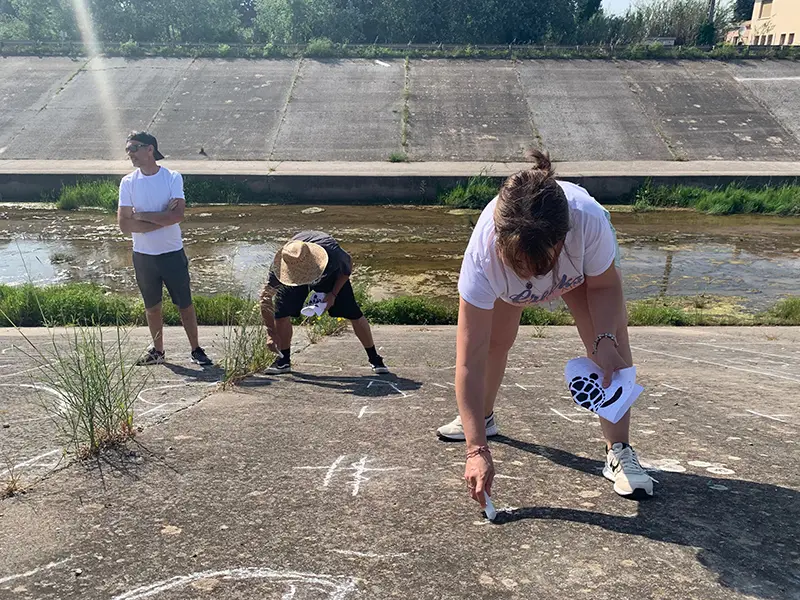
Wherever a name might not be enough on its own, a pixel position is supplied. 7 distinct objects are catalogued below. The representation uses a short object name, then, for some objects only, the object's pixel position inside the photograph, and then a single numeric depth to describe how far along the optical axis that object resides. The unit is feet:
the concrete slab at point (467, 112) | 77.71
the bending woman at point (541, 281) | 8.87
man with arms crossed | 20.80
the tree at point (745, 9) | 192.90
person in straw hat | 19.48
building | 142.92
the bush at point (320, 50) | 98.78
